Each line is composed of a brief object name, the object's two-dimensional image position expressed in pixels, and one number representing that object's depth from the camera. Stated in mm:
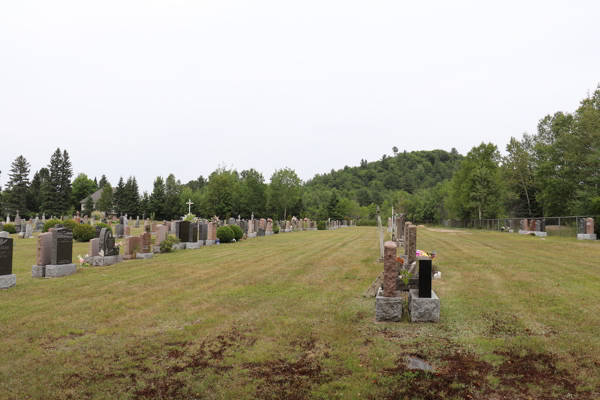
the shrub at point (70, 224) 24347
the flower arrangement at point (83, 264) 13617
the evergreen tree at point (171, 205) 79062
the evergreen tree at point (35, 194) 76188
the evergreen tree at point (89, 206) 78212
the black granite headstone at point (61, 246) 11484
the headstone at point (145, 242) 16114
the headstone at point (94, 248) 14000
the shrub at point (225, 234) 24703
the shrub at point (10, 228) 31431
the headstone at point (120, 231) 26366
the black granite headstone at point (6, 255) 9651
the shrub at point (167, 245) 18531
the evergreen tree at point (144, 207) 79062
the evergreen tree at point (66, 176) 77125
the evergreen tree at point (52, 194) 69188
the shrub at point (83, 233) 23984
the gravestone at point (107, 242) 14219
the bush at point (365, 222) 86412
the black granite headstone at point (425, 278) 6754
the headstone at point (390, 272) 6875
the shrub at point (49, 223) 26388
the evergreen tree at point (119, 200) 78688
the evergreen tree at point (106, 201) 77938
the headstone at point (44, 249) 11359
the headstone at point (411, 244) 10188
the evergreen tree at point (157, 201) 78375
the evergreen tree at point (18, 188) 67812
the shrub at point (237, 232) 26188
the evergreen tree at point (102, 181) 126931
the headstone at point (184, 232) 20297
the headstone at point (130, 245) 15938
